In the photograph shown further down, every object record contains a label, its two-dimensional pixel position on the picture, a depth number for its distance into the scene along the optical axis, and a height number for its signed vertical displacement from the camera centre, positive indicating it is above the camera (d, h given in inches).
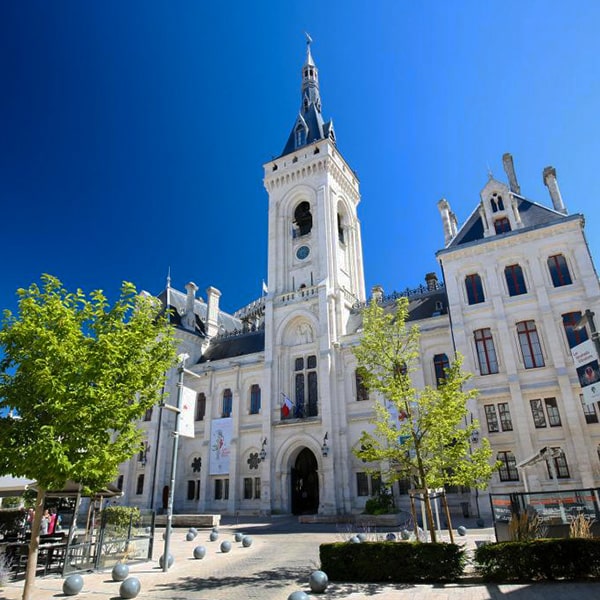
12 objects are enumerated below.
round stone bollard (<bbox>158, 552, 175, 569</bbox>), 516.7 -69.5
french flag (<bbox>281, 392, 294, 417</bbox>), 1274.6 +235.7
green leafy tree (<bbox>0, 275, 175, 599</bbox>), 374.0 +88.6
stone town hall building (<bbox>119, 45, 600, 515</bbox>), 963.3 +351.6
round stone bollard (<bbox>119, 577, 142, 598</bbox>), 382.3 -70.9
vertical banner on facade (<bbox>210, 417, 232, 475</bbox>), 1368.1 +147.2
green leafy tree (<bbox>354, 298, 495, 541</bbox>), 478.0 +65.1
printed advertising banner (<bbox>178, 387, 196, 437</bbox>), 528.5 +94.7
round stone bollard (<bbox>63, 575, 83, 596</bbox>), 400.5 -70.6
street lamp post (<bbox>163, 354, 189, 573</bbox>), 491.2 +45.2
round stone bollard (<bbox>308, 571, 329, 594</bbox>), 382.0 -70.4
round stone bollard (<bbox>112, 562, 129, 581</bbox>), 461.6 -70.3
